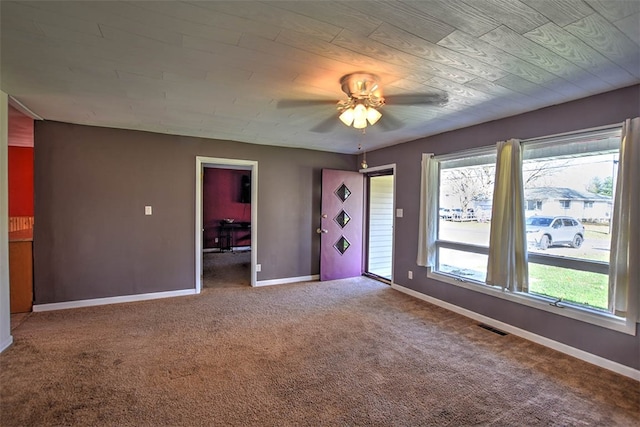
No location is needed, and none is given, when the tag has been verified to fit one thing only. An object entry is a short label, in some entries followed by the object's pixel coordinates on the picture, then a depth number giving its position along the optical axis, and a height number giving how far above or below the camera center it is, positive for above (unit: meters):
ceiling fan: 2.29 +0.93
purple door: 5.25 -0.36
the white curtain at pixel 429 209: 4.16 -0.05
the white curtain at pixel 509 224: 3.07 -0.18
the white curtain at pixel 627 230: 2.29 -0.16
